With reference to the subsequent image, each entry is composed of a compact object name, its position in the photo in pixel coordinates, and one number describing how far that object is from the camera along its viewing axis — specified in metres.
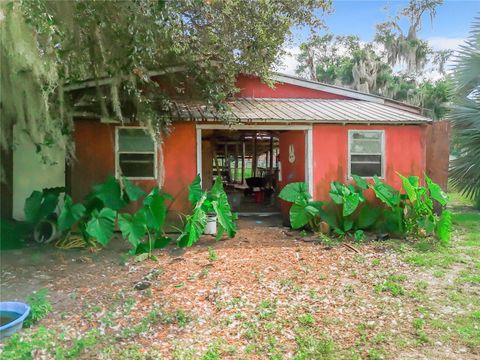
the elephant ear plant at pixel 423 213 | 8.22
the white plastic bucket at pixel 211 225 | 8.77
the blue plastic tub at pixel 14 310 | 4.69
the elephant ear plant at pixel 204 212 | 7.41
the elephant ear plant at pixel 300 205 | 8.75
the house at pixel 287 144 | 8.88
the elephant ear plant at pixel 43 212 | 7.71
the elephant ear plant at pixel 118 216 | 6.71
